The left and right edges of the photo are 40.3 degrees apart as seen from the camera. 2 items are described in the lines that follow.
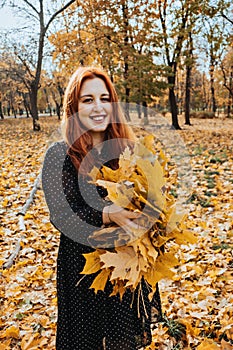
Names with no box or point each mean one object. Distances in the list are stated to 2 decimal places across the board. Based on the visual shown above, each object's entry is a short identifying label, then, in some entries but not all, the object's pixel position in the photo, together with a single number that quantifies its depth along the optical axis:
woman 1.54
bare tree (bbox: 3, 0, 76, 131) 14.59
